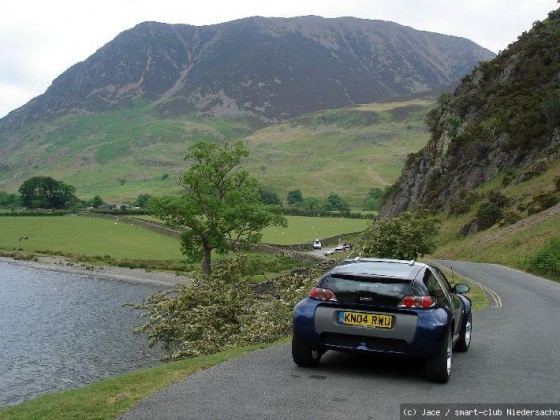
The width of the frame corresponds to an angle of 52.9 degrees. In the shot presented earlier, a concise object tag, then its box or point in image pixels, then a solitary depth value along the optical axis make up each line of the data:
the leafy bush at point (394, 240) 33.12
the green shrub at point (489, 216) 58.50
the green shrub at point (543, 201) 52.28
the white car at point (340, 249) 85.81
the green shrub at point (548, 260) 36.68
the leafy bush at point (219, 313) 18.22
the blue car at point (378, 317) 8.98
